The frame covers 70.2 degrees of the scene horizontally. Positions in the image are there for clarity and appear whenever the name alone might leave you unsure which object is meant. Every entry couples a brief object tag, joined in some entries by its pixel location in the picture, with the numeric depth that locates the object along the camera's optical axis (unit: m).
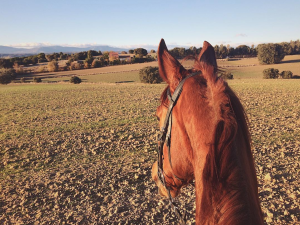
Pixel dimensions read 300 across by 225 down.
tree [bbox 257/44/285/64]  58.28
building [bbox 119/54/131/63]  74.39
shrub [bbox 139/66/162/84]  36.22
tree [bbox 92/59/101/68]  67.12
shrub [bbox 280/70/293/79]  34.75
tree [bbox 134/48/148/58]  93.89
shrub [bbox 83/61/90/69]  66.20
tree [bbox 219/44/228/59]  71.41
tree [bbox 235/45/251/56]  80.75
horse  1.14
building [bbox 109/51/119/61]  75.31
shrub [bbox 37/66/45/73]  61.23
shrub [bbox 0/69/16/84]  44.75
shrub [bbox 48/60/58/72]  62.26
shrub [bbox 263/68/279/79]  35.53
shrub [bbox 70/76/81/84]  39.78
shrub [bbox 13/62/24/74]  57.14
